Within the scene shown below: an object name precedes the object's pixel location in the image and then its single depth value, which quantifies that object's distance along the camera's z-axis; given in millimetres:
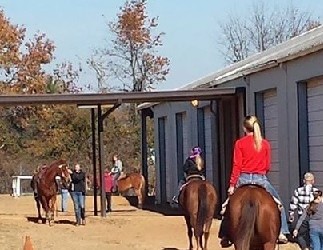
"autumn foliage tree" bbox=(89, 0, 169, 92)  63031
